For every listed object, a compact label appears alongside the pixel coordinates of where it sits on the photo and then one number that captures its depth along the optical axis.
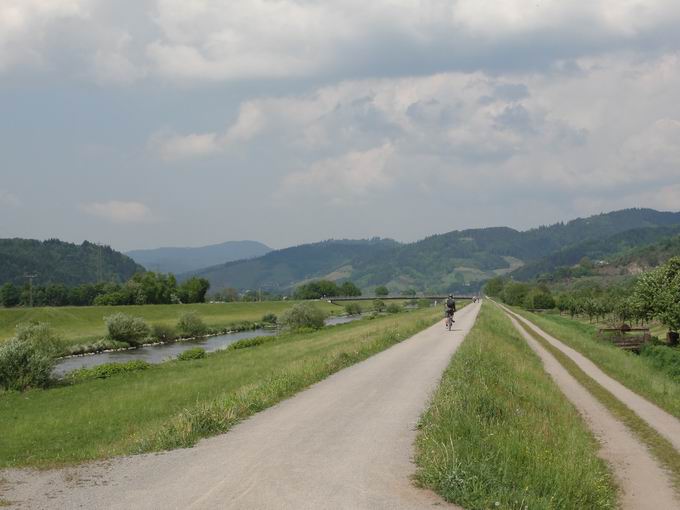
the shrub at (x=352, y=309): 171.39
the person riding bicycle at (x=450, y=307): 47.12
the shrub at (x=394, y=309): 153.52
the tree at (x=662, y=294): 59.44
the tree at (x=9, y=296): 176.62
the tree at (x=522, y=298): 193.95
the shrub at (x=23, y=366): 35.12
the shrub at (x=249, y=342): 61.88
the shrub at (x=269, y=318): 123.31
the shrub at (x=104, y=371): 40.22
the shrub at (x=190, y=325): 92.06
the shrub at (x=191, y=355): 50.95
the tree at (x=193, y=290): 176.12
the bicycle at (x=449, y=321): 47.06
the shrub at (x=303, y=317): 90.94
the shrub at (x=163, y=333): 84.03
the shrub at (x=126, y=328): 76.50
